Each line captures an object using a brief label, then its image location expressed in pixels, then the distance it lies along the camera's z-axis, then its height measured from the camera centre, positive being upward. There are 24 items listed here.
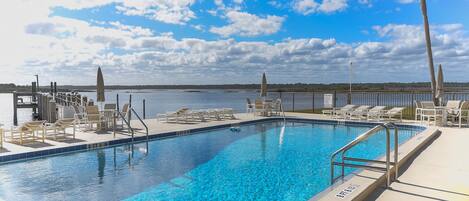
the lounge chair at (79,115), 9.24 -0.58
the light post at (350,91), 14.90 +0.09
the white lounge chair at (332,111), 12.99 -0.72
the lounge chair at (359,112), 12.35 -0.70
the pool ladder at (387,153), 3.76 -0.74
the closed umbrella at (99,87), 9.99 +0.19
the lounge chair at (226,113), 12.99 -0.77
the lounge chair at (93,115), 9.03 -0.57
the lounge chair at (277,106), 14.15 -0.53
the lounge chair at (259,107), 13.98 -0.57
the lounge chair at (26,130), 7.14 -0.76
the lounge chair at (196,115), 12.01 -0.78
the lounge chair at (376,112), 12.01 -0.69
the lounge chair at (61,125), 7.79 -0.72
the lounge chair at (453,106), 10.60 -0.44
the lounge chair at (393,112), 11.66 -0.67
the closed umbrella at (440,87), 11.78 +0.20
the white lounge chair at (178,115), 11.68 -0.74
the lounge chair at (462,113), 10.57 -0.65
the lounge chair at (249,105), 14.73 -0.53
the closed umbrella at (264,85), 14.43 +0.36
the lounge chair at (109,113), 9.27 -0.53
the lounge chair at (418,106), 11.49 -0.48
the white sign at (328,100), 14.67 -0.31
